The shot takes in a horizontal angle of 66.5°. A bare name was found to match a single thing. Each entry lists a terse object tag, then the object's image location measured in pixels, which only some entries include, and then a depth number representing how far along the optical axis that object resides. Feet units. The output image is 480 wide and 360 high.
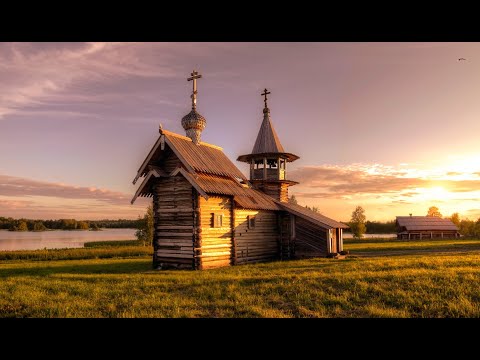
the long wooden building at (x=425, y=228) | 242.17
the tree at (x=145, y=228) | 172.45
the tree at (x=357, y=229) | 246.06
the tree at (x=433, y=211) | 367.25
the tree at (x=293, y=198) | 276.70
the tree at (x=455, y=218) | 332.49
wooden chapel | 75.05
